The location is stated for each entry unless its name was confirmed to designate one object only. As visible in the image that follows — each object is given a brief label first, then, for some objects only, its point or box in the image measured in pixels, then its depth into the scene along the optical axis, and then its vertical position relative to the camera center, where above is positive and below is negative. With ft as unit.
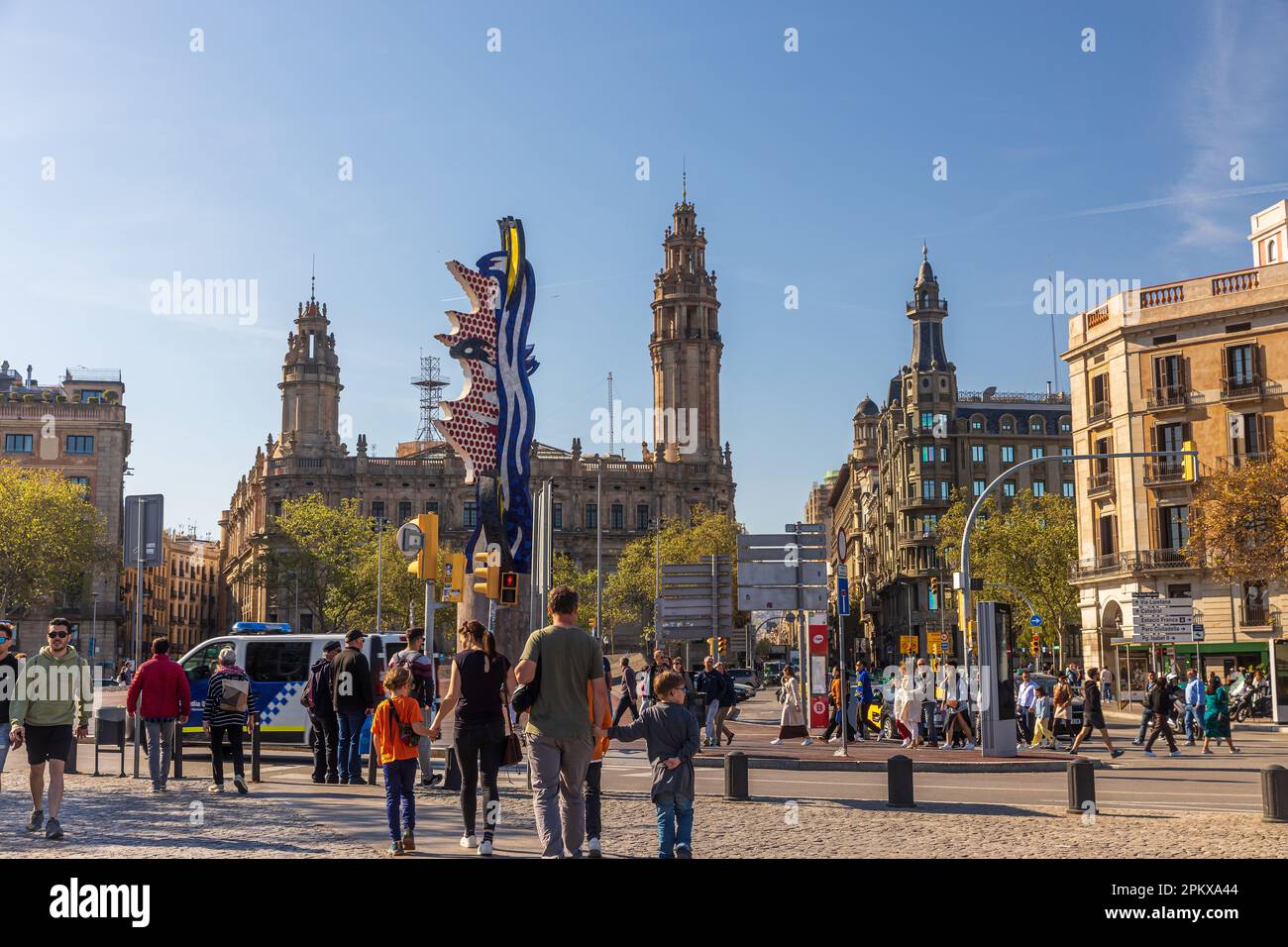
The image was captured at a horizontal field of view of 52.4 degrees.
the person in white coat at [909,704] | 88.38 -6.66
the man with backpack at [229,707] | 52.21 -3.59
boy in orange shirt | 36.37 -3.67
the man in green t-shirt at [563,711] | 33.04 -2.52
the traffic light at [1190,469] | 101.65 +10.44
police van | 72.74 -3.17
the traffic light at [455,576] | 81.51 +2.39
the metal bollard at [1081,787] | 48.62 -6.78
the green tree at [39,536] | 214.28 +13.74
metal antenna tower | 423.64 +73.18
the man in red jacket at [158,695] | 53.42 -3.18
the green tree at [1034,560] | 200.75 +6.91
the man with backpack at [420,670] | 51.57 -2.23
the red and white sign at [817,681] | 94.63 -5.40
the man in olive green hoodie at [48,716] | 39.58 -2.94
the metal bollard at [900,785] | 52.70 -7.13
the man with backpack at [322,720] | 56.85 -4.63
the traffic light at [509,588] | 72.38 +1.32
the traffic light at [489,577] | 72.02 +2.03
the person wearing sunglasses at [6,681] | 40.40 -1.88
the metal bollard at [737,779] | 54.03 -6.98
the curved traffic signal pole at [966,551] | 90.74 +3.91
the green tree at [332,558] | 276.41 +12.44
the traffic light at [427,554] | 61.67 +2.84
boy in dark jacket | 34.12 -3.84
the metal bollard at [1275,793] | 46.06 -6.77
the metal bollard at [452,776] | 54.29 -6.72
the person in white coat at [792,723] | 93.45 -8.25
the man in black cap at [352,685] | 54.95 -2.98
